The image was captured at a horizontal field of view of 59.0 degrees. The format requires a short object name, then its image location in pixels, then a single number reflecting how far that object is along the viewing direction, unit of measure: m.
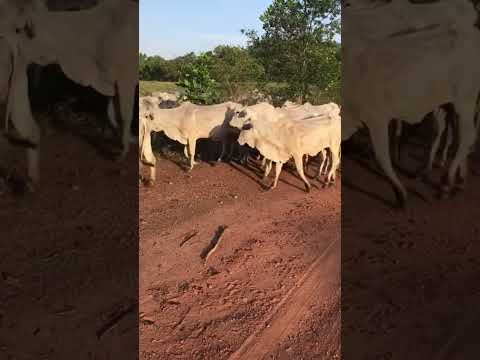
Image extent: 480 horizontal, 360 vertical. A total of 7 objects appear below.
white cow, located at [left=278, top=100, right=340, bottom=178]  7.82
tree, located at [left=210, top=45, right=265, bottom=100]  11.62
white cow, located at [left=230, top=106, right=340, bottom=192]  7.11
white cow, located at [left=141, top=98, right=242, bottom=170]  8.12
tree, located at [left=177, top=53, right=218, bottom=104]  11.12
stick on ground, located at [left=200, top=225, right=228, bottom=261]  4.96
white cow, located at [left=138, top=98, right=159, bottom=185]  7.27
